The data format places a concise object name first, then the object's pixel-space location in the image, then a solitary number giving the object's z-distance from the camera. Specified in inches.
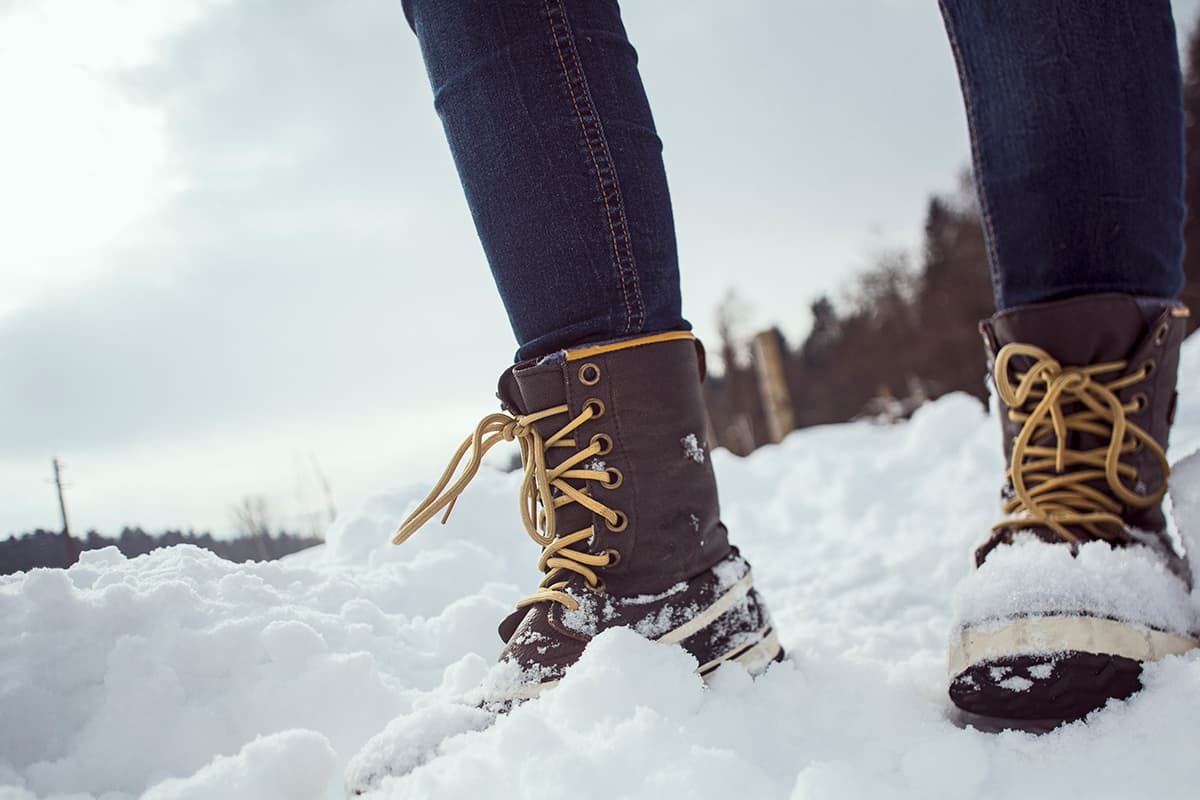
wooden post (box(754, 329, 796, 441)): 287.6
